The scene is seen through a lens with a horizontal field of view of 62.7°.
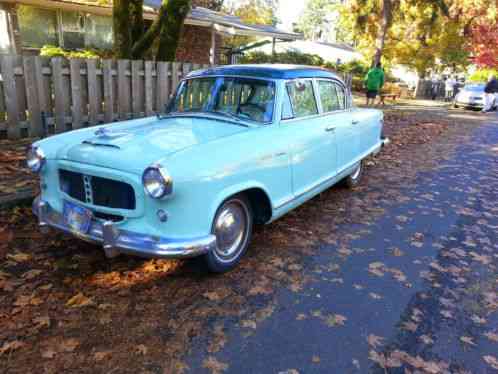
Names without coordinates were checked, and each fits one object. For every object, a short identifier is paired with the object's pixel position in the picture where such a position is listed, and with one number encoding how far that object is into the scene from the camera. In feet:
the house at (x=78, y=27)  43.45
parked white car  71.05
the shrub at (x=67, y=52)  39.74
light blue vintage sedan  9.68
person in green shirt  50.78
